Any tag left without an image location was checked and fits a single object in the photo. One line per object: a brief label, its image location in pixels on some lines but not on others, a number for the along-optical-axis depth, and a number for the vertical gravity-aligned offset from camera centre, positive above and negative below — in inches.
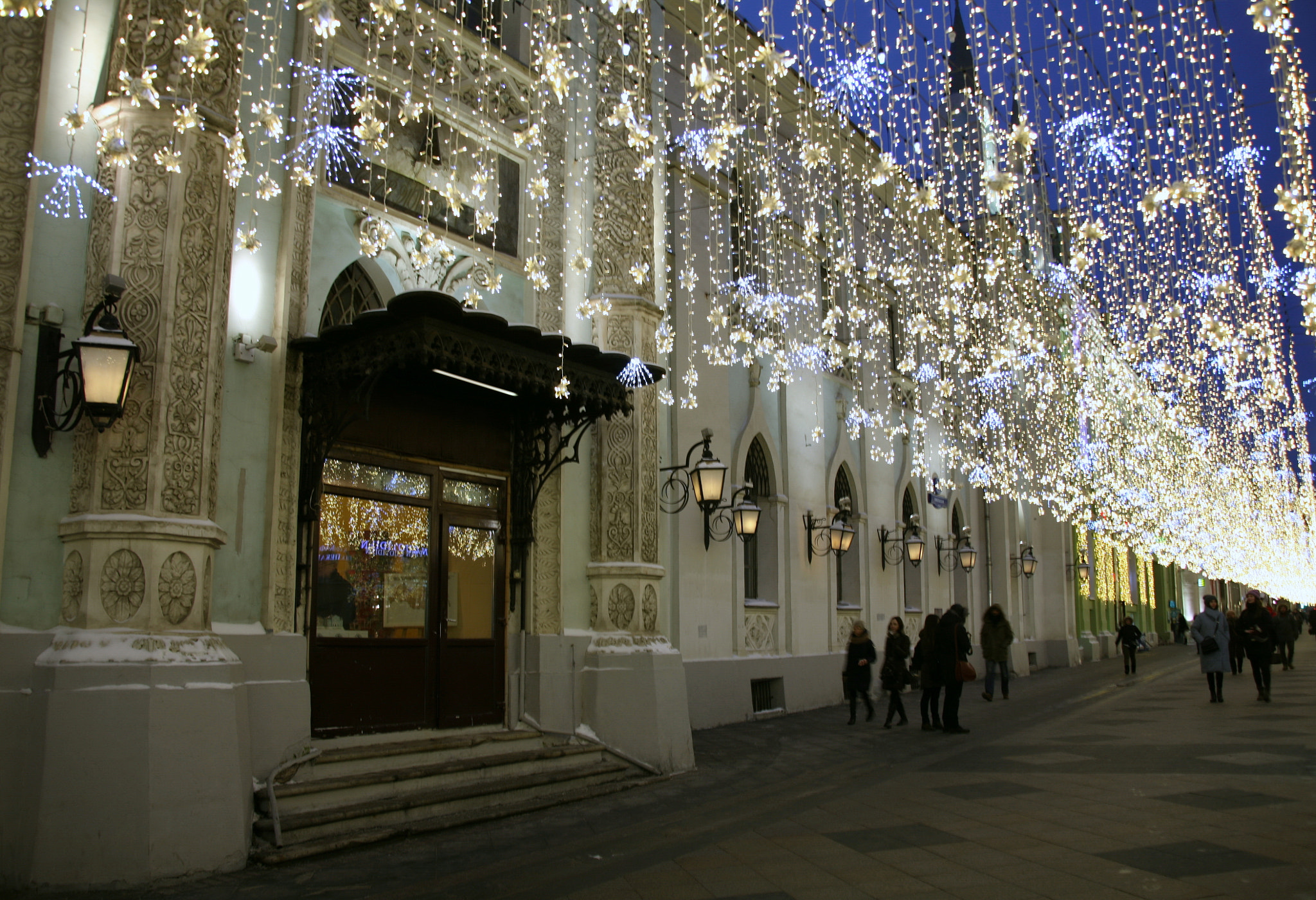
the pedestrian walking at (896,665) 599.2 -42.5
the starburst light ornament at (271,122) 284.1 +138.4
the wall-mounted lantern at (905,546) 863.7 +44.4
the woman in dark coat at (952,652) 552.7 -31.9
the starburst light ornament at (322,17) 249.3 +149.6
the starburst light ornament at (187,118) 279.6 +138.1
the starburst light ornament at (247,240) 312.7 +116.2
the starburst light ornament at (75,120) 252.8 +124.0
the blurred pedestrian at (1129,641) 1031.0 -47.8
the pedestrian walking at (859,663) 613.3 -42.4
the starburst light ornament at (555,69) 285.4 +154.1
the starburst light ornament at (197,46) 257.1 +153.2
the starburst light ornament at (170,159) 288.0 +129.2
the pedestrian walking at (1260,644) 676.7 -34.1
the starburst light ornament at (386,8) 249.4 +151.2
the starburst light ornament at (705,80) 268.8 +141.9
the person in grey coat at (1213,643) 679.1 -33.8
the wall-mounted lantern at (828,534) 724.0 +45.9
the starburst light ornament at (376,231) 390.9 +147.0
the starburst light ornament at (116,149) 254.8 +117.3
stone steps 301.4 -67.5
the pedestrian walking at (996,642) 754.2 -35.8
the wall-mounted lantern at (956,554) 987.3 +42.4
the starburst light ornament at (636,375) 433.4 +99.1
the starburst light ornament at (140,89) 264.4 +143.8
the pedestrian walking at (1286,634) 1025.5 -42.1
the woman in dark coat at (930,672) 565.9 -45.0
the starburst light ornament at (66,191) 295.6 +123.9
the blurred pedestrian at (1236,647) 893.6 -48.2
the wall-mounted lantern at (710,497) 539.2 +57.6
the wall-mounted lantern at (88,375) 276.3 +63.8
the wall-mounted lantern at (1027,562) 1172.5 +39.8
